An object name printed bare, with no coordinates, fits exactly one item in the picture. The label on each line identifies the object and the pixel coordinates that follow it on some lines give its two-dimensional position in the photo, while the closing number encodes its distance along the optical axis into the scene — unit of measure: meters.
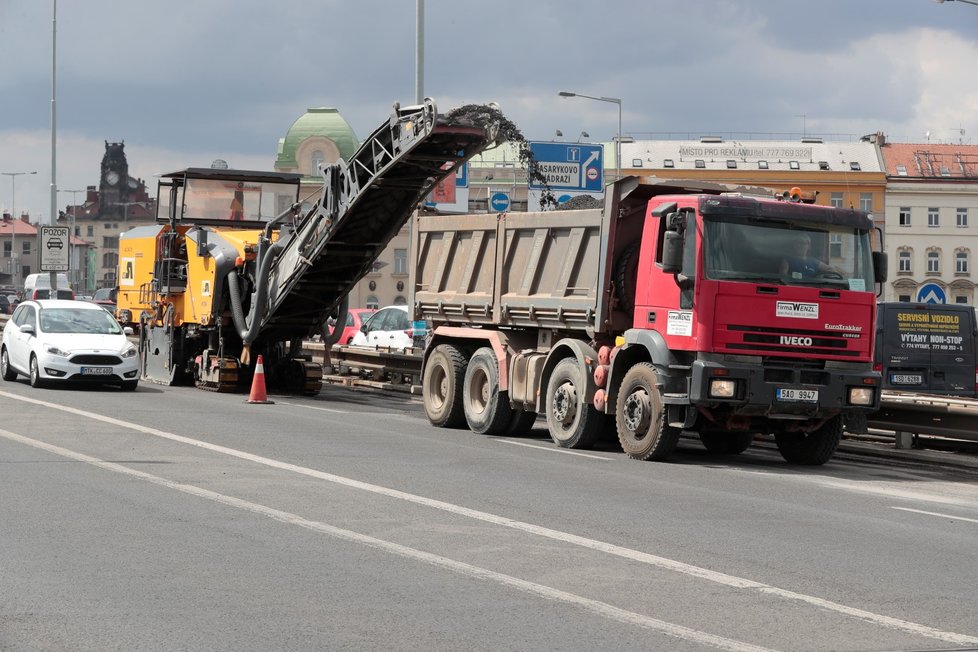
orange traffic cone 21.78
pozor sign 42.72
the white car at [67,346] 23.69
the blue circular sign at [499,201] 31.44
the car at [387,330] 33.66
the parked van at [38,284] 73.19
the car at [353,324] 36.00
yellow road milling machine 20.62
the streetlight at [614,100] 47.49
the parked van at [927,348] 21.95
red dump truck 14.90
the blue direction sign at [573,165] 37.00
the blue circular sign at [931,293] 24.20
